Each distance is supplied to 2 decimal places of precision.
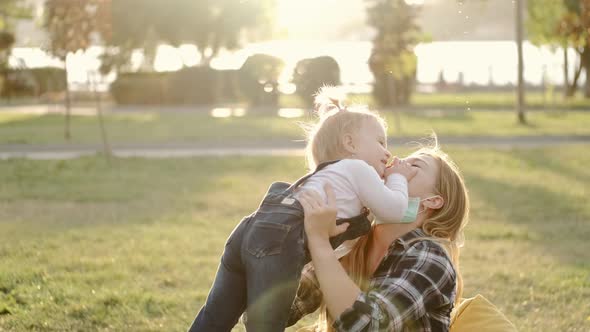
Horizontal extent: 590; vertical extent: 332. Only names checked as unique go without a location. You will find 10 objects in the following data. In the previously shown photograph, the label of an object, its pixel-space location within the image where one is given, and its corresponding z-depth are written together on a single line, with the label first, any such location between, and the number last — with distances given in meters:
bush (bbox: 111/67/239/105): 33.84
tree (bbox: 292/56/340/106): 28.56
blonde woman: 3.34
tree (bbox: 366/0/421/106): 22.05
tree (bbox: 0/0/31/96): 35.62
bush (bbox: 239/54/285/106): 32.56
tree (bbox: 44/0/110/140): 15.70
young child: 3.42
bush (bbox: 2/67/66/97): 37.66
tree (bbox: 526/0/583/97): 30.08
